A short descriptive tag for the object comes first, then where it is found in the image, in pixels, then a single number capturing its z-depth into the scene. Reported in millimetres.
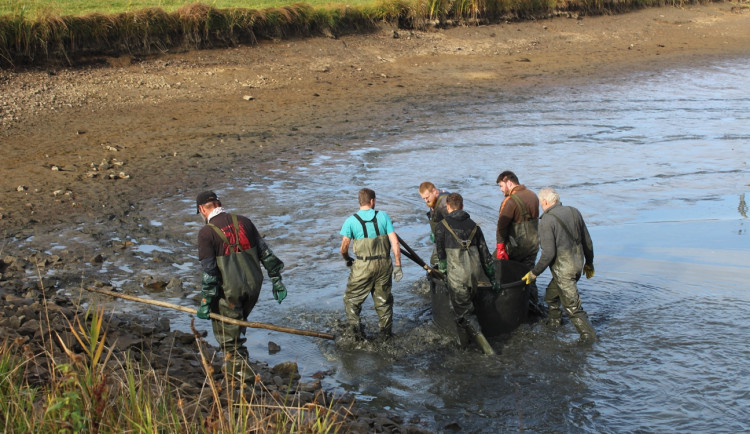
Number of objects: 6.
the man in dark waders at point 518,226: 8945
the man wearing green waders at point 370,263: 8062
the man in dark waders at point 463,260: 8000
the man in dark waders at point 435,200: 9219
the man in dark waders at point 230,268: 7211
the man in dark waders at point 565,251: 8273
